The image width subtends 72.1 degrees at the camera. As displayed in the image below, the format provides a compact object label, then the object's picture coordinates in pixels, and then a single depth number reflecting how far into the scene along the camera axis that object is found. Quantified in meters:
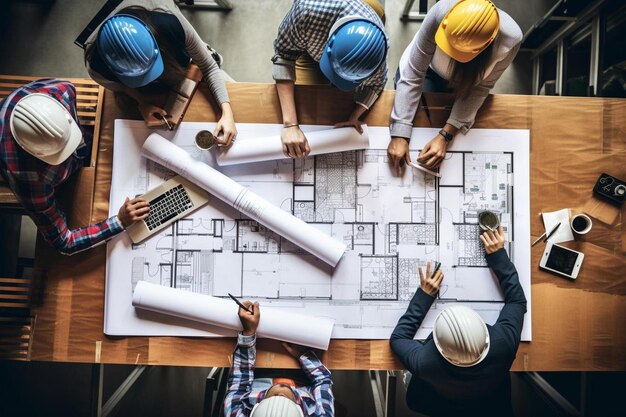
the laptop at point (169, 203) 1.50
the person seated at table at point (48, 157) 1.25
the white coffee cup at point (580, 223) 1.48
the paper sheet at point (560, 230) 1.50
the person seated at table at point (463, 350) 1.34
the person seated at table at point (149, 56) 1.21
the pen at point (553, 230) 1.50
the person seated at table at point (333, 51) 1.20
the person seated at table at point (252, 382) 1.43
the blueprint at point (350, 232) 1.50
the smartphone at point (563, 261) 1.50
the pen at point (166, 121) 1.48
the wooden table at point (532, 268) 1.48
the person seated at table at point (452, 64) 1.22
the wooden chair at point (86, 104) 1.50
